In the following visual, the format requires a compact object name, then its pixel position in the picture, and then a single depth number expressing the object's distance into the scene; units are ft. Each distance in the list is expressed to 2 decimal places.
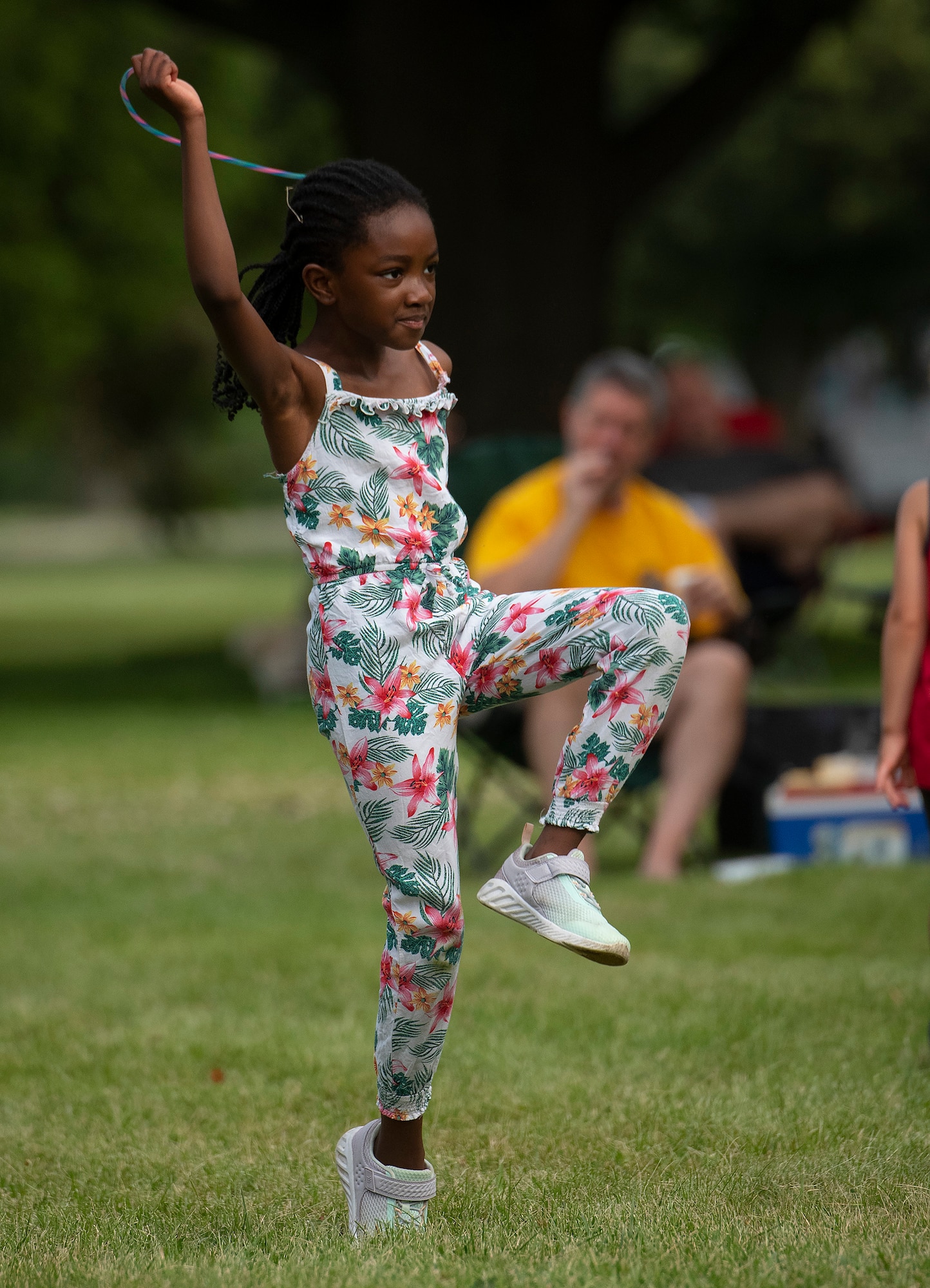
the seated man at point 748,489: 65.72
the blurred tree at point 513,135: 78.59
